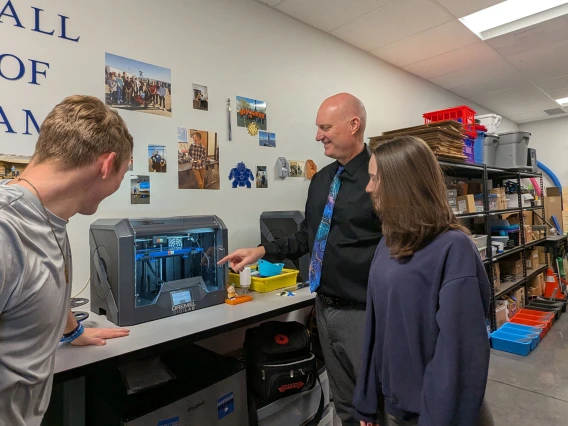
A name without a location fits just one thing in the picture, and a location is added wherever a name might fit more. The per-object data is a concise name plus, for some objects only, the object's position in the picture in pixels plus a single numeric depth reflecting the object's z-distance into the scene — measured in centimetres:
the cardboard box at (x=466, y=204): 348
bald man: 155
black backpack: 172
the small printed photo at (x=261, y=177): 246
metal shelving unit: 356
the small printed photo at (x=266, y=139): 247
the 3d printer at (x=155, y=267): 144
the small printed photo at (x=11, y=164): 152
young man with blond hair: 70
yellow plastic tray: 199
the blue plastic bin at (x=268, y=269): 209
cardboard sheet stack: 295
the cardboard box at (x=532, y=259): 477
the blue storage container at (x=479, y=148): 358
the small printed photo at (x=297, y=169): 269
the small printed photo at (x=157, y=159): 195
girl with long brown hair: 92
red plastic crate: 334
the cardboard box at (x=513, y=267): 454
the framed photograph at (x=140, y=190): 189
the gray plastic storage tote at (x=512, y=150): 408
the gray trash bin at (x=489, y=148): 380
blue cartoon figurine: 232
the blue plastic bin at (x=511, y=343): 327
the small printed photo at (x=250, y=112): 235
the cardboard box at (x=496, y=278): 382
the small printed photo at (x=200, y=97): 213
